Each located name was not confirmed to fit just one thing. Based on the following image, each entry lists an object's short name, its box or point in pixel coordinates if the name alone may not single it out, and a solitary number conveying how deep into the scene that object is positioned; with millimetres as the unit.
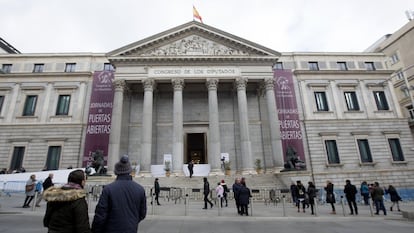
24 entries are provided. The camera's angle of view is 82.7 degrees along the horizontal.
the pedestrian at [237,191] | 11110
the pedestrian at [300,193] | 12381
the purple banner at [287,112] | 25875
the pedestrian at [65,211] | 2801
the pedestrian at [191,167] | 20775
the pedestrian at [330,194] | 11845
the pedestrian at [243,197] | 10820
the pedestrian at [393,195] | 13656
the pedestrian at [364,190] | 14773
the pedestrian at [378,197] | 12041
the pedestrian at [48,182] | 11523
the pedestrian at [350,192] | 11651
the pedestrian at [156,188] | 13834
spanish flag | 28328
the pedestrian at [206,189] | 12977
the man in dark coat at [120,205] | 3045
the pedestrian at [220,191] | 12758
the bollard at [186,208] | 10744
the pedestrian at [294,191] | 13775
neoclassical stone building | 25125
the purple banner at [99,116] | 24500
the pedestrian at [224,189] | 13956
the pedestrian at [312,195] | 11660
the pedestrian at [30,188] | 11974
